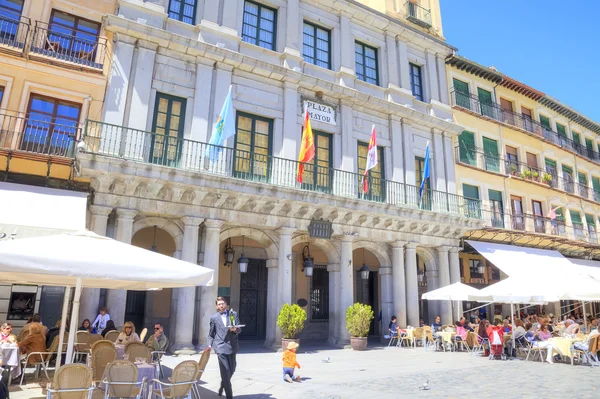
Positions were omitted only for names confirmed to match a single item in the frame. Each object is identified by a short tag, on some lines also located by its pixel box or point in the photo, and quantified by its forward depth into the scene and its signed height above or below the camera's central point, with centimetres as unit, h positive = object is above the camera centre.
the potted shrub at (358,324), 1330 -69
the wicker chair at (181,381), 534 -106
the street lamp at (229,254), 1453 +148
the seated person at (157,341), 818 -88
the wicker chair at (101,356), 625 -91
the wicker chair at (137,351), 673 -88
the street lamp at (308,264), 1470 +124
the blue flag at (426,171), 1589 +490
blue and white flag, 1179 +476
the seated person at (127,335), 806 -77
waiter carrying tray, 632 -64
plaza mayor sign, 1514 +673
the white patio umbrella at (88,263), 467 +36
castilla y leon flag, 1431 +496
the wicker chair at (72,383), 475 -100
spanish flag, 1333 +475
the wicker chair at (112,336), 855 -83
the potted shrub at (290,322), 1211 -64
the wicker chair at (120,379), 520 -102
